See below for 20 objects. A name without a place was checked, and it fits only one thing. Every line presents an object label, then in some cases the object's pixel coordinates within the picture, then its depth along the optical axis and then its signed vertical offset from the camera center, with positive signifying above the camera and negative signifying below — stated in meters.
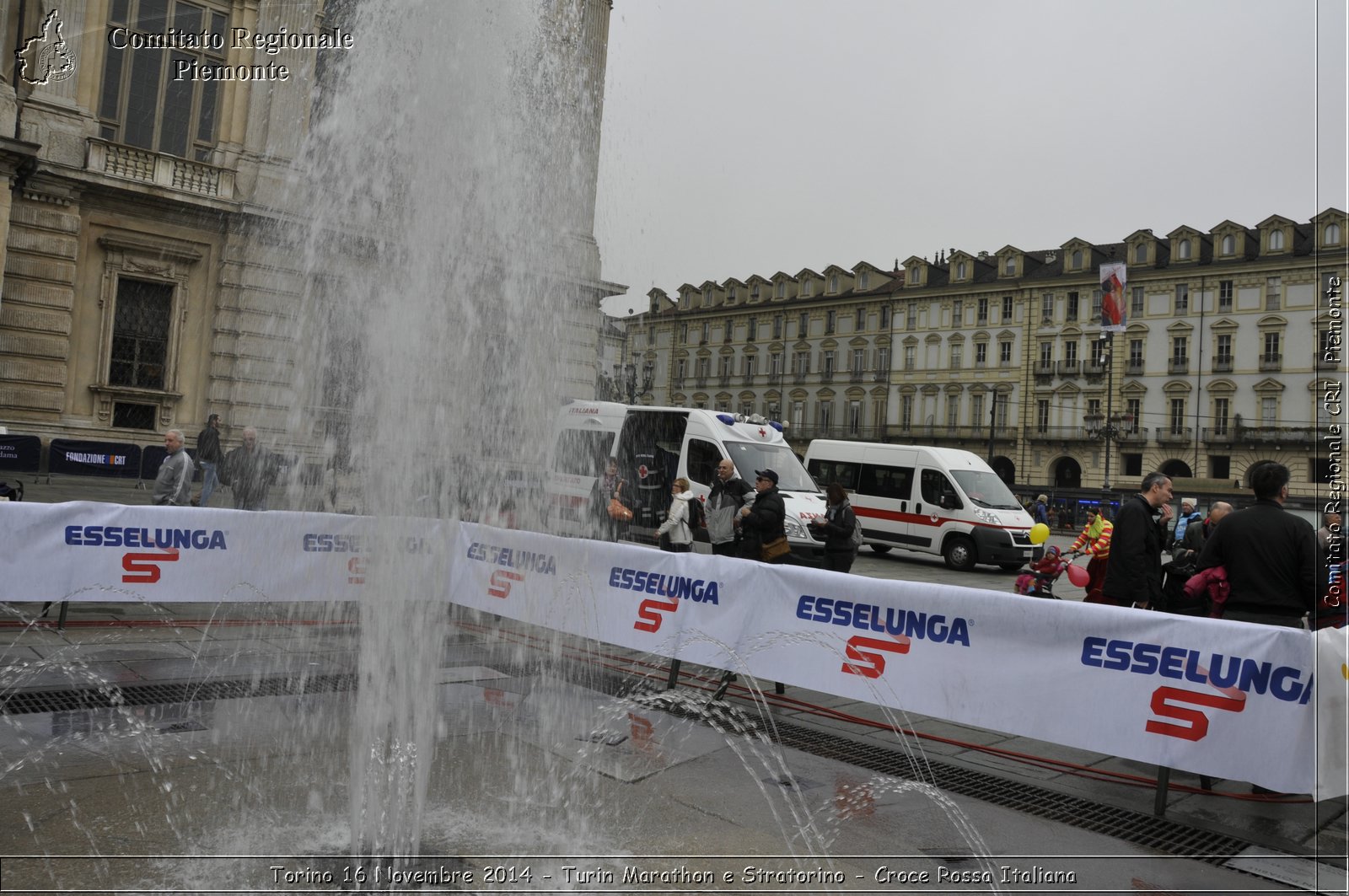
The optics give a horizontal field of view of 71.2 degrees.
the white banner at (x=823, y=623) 4.55 -0.77
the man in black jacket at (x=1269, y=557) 5.70 -0.14
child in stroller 11.30 -0.68
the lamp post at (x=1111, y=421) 61.06 +7.32
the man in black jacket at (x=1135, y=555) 7.11 -0.23
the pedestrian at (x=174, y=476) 11.17 -0.10
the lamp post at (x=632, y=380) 32.92 +4.52
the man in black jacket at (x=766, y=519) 9.45 -0.16
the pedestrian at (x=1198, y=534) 14.69 -0.07
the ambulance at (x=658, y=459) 17.58 +0.76
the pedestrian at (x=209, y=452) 15.96 +0.32
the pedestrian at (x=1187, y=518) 16.55 +0.22
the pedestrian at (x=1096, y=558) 8.34 -0.34
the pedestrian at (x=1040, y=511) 31.80 +0.32
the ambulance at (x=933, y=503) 20.34 +0.24
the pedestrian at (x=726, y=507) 11.27 -0.08
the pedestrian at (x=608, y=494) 16.45 +0.00
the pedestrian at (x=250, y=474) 13.80 -0.01
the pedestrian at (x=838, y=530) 9.62 -0.23
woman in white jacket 11.30 -0.34
